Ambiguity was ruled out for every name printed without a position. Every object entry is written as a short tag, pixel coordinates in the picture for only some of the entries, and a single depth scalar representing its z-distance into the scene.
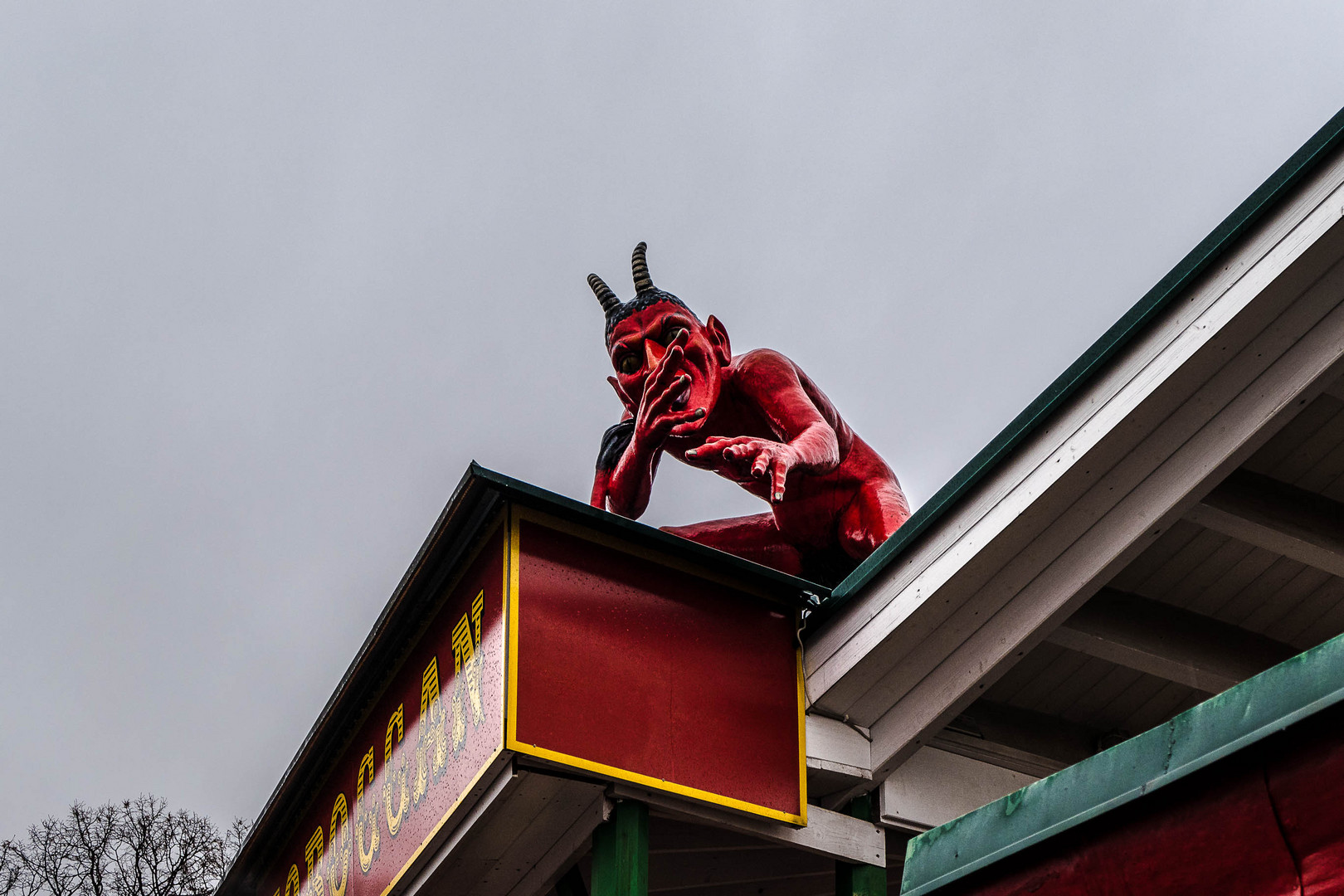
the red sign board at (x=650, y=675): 5.48
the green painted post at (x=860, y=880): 5.89
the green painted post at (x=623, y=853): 5.41
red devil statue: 7.05
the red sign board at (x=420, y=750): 5.62
